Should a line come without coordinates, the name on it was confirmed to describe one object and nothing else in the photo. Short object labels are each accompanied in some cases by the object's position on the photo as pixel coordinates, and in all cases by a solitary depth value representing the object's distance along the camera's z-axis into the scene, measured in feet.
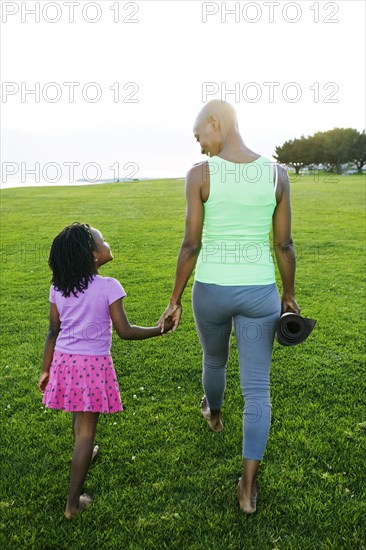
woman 9.87
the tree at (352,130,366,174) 242.78
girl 10.47
